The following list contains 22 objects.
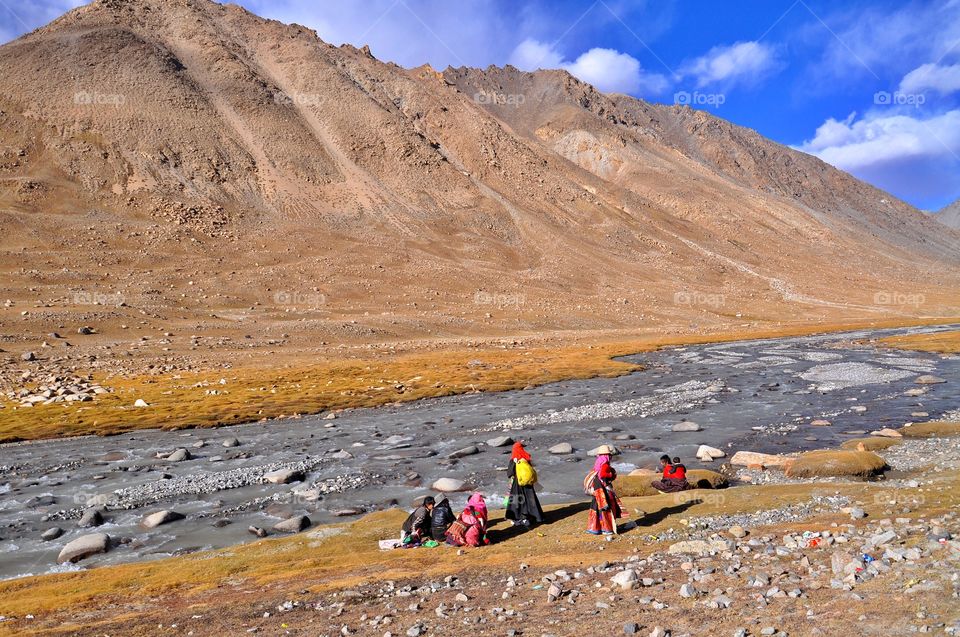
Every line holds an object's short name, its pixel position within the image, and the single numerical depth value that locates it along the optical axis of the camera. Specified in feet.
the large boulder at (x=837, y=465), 55.11
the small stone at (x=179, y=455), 74.33
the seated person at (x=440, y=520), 43.34
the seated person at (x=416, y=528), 42.68
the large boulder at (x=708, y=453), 67.29
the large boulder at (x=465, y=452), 72.95
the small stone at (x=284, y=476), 63.67
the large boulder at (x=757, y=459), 60.54
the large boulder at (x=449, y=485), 59.47
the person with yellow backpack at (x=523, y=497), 45.70
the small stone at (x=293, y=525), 49.06
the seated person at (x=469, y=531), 41.63
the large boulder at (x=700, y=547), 34.50
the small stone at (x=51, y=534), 48.45
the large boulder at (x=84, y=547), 44.06
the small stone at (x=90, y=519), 51.62
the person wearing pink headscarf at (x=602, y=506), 41.45
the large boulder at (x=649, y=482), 53.72
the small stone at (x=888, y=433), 73.46
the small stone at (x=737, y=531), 37.17
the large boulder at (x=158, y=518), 51.28
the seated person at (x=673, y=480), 52.21
